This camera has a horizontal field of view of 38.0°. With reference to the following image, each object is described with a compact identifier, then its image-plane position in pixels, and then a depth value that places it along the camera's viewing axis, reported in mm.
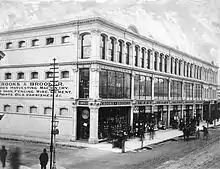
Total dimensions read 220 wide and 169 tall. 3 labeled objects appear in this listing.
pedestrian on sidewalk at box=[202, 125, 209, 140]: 22550
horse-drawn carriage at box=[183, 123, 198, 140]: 22312
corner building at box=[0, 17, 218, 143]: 20062
